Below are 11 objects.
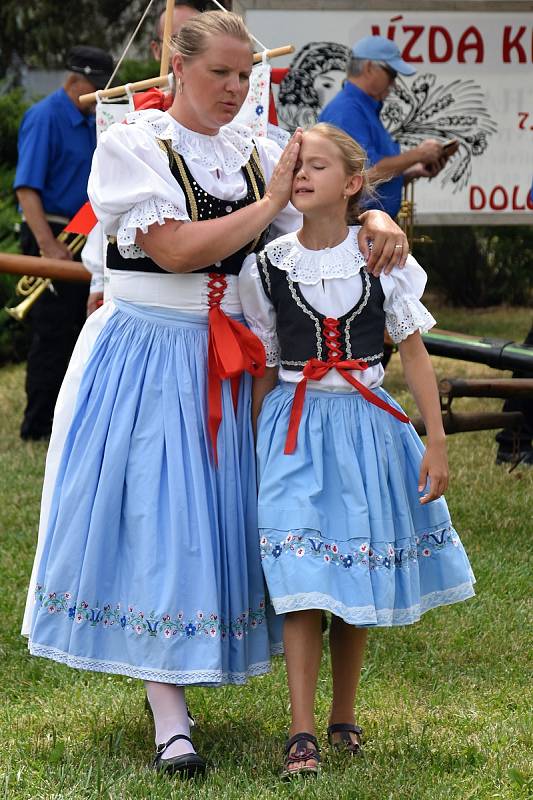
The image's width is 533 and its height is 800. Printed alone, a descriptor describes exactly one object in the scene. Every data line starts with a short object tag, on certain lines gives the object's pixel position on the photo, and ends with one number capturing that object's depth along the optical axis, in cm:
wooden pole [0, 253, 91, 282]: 1091
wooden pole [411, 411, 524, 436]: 1028
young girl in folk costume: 588
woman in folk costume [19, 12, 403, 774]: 594
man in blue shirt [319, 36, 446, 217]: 1280
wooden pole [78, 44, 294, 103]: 695
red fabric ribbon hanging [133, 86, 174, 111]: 665
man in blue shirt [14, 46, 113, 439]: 1413
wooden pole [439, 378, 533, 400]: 977
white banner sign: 1591
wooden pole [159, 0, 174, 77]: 681
